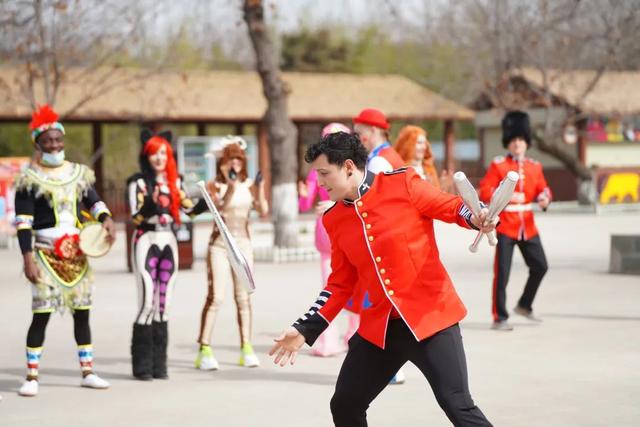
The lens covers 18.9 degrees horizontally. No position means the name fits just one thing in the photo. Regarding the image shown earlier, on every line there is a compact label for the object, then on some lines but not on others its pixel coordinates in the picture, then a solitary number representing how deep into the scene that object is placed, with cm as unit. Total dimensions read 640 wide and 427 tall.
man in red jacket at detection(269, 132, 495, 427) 800
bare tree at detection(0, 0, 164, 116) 4316
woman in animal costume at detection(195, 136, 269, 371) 1498
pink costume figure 1517
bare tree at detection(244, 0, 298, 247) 3315
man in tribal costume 1337
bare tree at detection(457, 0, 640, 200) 5737
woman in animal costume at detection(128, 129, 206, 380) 1417
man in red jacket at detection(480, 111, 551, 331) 1763
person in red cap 1355
